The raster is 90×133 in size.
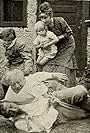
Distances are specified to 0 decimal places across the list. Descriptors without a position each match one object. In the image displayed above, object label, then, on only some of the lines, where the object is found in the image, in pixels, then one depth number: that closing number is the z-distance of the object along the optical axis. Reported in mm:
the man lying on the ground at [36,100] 2889
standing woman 3779
